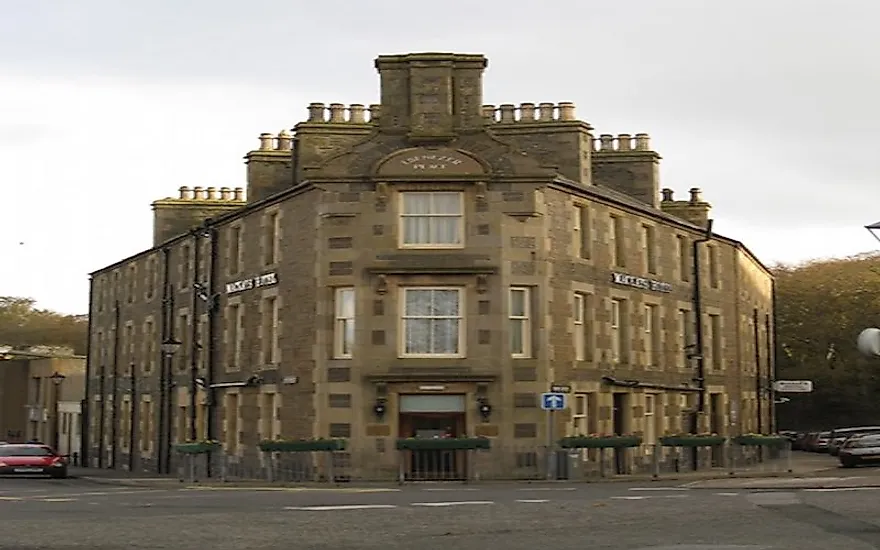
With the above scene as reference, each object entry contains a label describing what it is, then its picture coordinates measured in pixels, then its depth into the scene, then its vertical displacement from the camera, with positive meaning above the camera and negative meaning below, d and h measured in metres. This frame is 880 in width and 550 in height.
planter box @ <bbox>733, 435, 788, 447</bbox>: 37.78 -0.14
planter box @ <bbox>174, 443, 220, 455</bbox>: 35.44 -0.33
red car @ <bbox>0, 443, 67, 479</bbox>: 41.34 -0.81
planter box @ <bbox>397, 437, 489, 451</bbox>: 32.41 -0.21
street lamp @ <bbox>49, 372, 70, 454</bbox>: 67.88 +1.52
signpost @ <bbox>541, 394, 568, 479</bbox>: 32.47 +0.75
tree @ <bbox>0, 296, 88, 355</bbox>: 95.75 +8.33
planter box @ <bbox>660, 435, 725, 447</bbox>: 36.34 -0.16
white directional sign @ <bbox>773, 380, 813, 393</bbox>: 38.38 +1.49
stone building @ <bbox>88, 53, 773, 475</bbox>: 34.03 +4.30
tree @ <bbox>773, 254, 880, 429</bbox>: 75.94 +5.77
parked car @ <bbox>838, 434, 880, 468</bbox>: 43.00 -0.60
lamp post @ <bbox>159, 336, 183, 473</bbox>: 46.12 +1.02
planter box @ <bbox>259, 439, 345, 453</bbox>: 32.94 -0.26
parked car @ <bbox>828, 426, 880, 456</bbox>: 54.23 -0.16
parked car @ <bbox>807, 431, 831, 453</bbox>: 61.72 -0.33
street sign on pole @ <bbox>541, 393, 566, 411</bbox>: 32.44 +0.88
